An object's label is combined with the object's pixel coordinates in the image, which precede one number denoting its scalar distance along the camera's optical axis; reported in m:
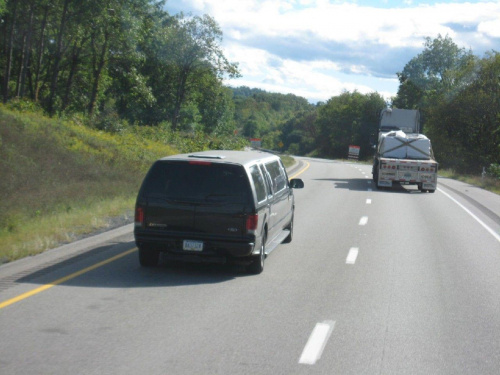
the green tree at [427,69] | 98.56
